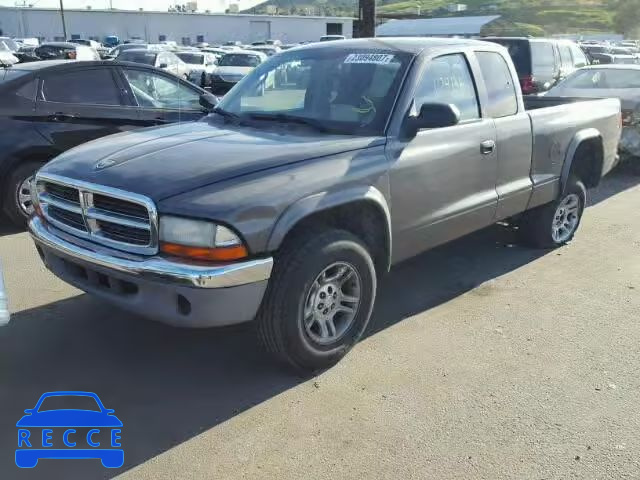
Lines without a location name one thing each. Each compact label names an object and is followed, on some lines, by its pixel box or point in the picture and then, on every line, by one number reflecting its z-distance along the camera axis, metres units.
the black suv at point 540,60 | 13.12
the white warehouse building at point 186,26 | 78.81
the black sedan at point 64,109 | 6.32
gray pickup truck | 3.16
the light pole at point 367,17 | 13.36
